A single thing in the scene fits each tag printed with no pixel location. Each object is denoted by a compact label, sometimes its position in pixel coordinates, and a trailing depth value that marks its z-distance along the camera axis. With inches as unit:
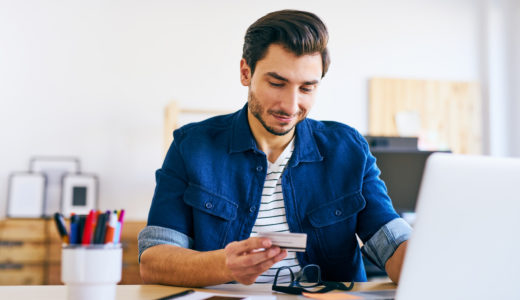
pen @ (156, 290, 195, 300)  39.2
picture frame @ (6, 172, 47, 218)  126.4
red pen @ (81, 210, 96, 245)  31.7
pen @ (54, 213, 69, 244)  31.6
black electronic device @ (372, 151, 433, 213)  136.7
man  53.9
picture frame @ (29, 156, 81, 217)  131.8
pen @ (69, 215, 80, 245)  31.7
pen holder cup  31.3
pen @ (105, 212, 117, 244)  31.8
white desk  40.2
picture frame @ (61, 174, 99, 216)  129.0
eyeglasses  43.4
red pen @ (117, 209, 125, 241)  33.2
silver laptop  30.6
